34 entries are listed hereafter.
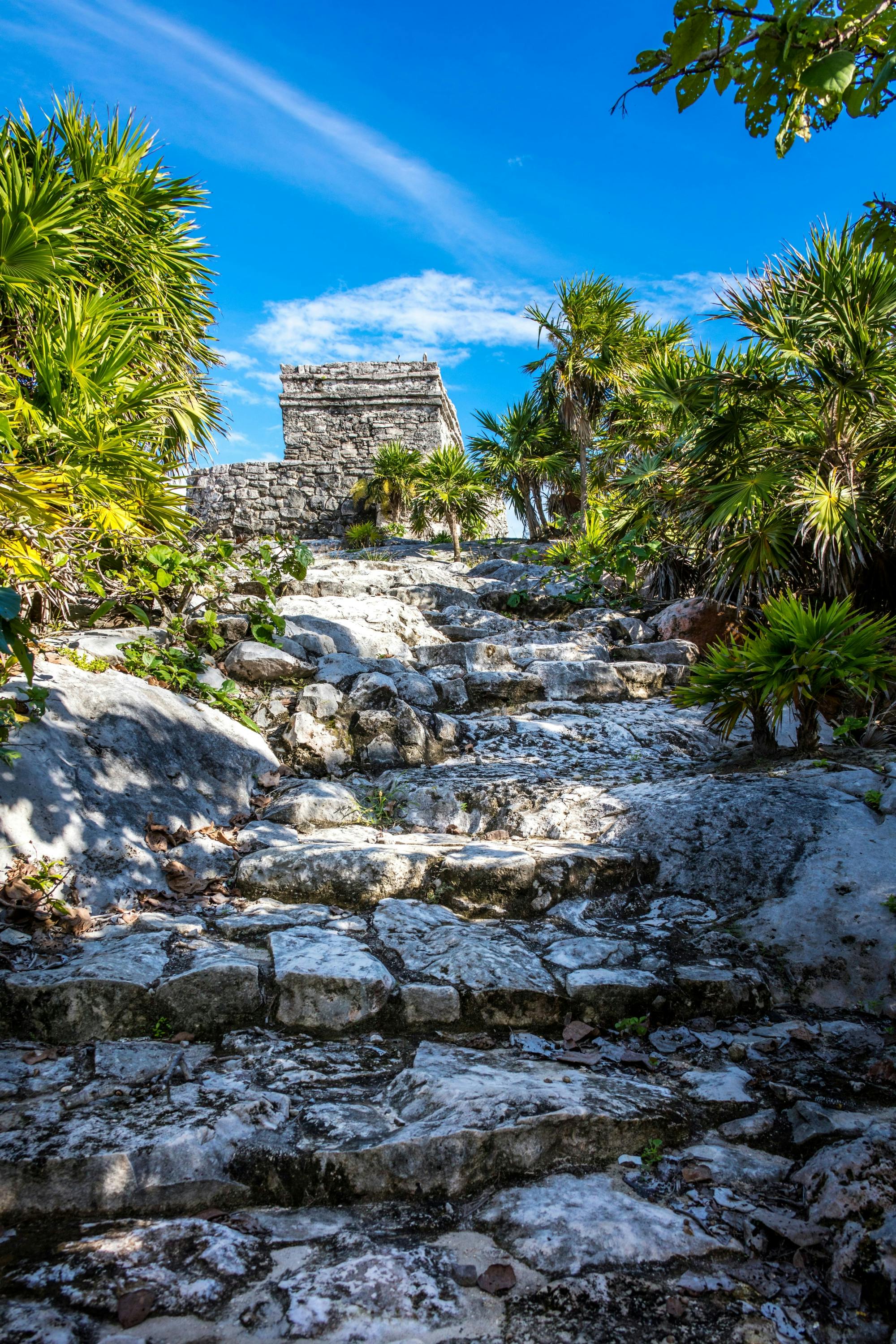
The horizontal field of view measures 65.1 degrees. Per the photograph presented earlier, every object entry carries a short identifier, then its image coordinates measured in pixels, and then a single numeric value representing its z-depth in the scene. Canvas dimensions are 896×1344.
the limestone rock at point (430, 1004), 2.19
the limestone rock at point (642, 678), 5.58
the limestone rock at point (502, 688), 5.31
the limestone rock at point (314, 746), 4.17
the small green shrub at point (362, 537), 12.65
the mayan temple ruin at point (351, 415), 15.05
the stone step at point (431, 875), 2.86
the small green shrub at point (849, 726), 3.79
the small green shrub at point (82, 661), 3.54
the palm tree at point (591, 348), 11.84
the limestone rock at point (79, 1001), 2.01
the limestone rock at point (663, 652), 5.94
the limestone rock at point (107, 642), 3.79
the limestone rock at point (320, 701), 4.42
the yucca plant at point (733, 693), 3.58
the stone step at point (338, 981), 2.06
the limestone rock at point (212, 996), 2.10
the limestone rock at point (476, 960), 2.22
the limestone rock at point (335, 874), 2.85
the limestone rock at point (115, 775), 2.67
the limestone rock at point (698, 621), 6.06
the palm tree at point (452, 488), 11.05
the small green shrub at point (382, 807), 3.61
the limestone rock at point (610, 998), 2.24
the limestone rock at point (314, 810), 3.47
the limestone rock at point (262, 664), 4.64
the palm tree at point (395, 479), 13.06
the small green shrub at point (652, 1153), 1.62
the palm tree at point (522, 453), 12.97
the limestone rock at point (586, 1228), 1.34
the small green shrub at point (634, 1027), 2.17
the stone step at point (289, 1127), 1.49
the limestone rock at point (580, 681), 5.43
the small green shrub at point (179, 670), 3.91
